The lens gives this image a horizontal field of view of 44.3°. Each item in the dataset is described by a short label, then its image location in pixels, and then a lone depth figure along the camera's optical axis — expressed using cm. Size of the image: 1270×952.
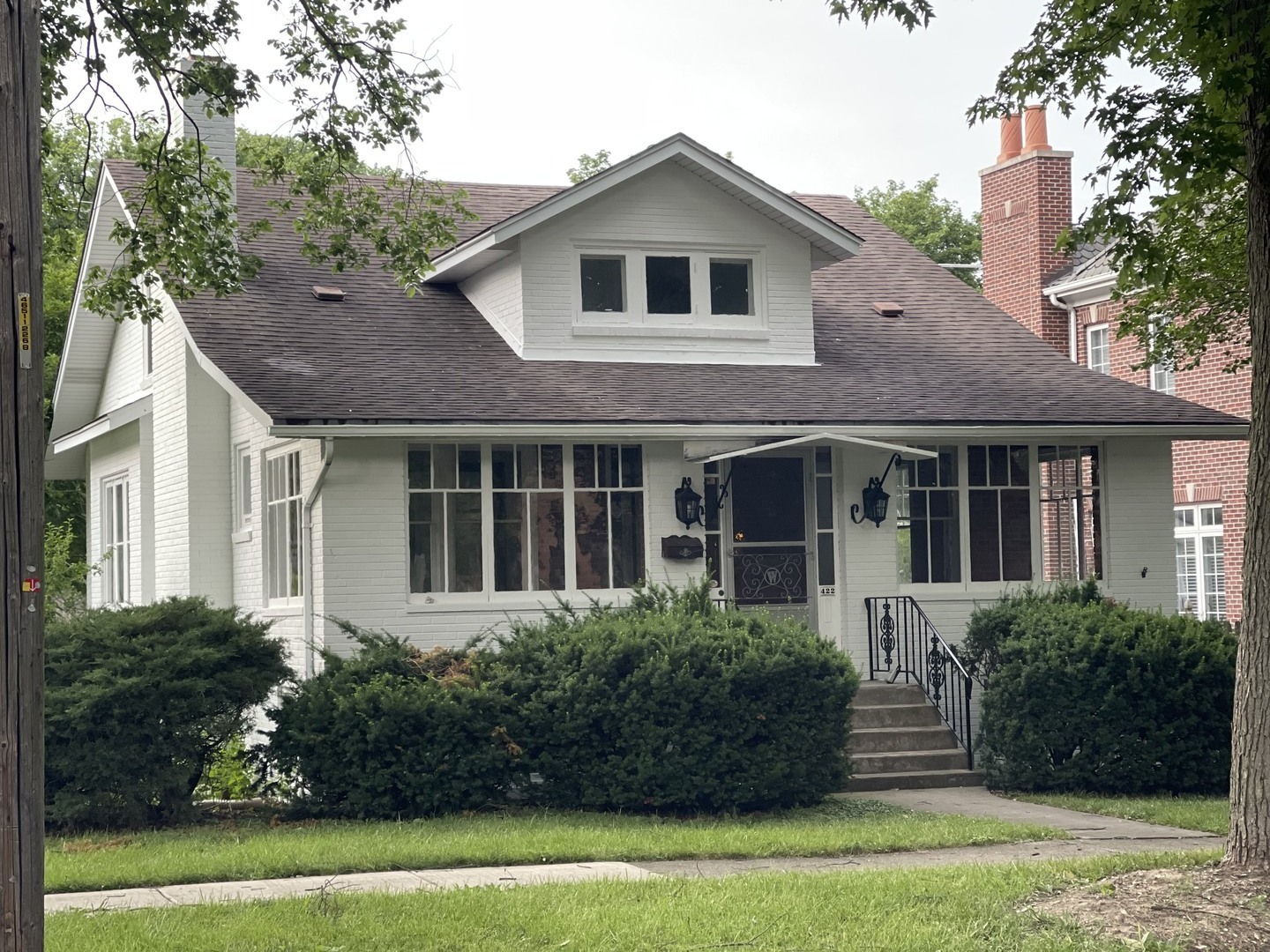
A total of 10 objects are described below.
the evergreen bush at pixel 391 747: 1242
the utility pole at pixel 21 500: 486
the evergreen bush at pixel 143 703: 1193
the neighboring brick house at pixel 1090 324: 2597
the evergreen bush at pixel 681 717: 1270
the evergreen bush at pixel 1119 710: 1394
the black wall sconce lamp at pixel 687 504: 1609
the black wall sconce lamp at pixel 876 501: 1680
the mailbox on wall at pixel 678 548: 1612
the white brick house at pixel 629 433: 1525
